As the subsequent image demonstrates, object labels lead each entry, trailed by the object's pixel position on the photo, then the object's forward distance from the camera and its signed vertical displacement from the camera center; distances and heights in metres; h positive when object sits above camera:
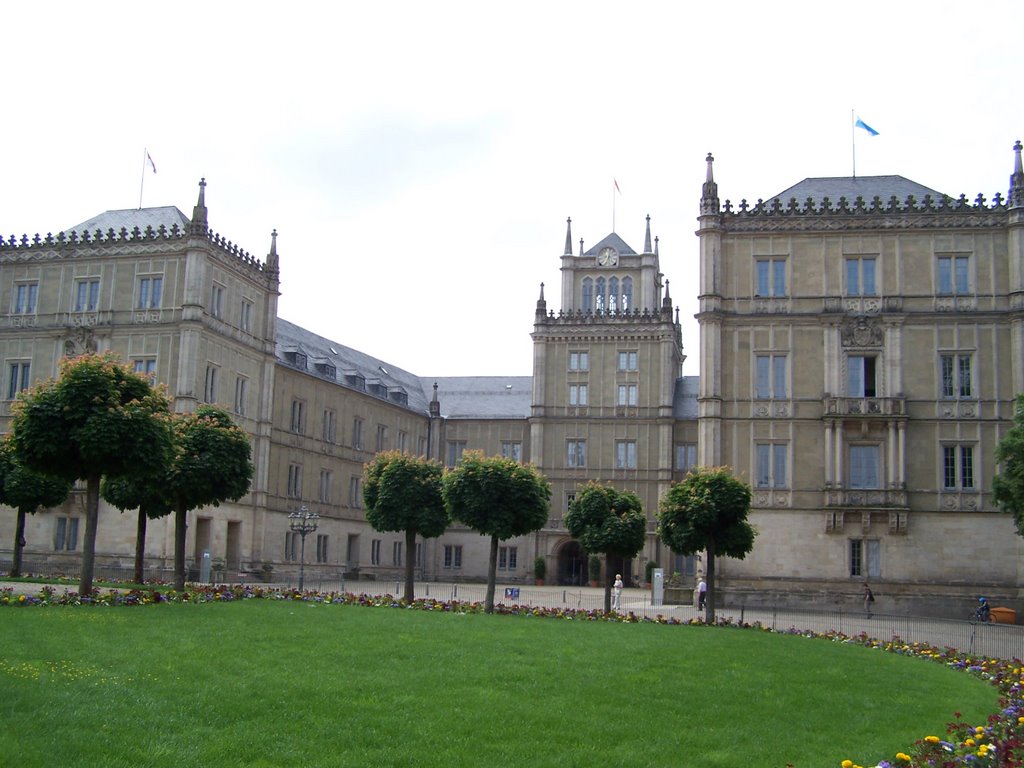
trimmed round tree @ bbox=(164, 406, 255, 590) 37.81 +1.99
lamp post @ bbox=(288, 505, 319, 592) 50.09 +0.25
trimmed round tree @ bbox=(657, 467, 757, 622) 40.44 +0.88
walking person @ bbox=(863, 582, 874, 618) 48.58 -2.36
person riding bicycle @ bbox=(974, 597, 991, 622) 46.81 -2.70
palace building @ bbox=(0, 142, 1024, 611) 50.75 +8.33
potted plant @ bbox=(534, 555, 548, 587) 80.19 -2.55
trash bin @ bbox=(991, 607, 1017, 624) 47.62 -2.83
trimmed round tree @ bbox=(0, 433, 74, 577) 44.56 +1.11
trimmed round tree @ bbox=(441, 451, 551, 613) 41.91 +1.37
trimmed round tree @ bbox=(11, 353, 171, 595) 30.47 +2.49
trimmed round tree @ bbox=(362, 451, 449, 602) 44.72 +1.25
